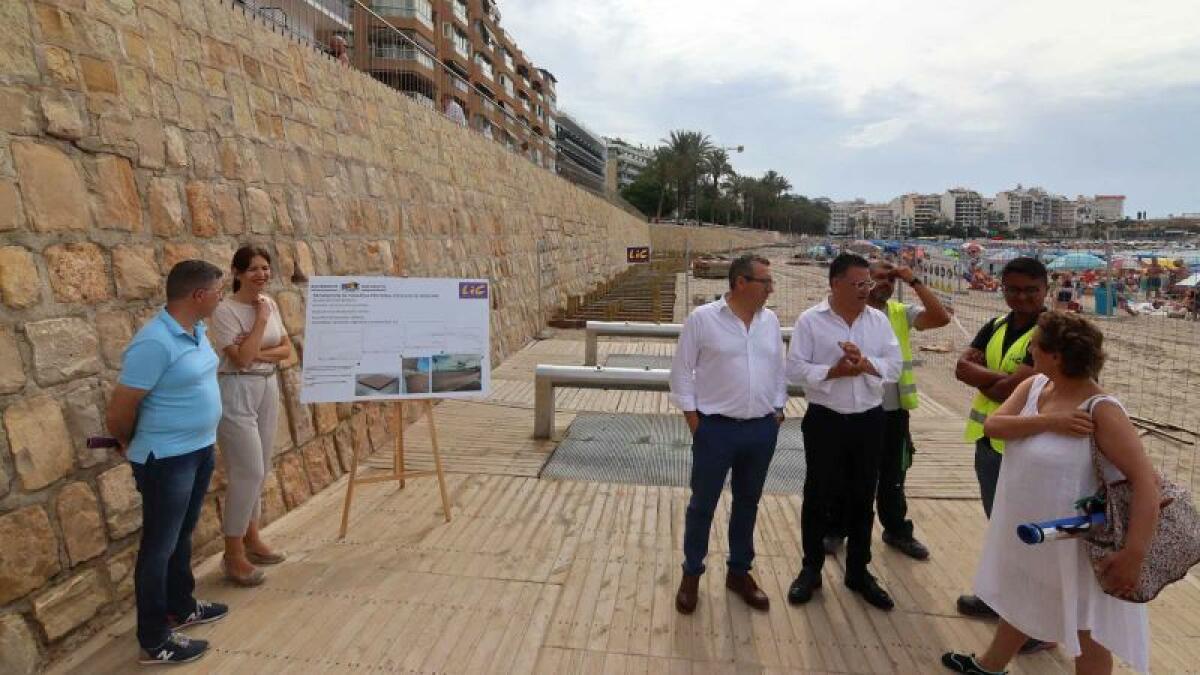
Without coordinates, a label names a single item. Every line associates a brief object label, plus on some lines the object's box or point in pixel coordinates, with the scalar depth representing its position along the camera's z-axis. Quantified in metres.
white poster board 3.98
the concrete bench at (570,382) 6.15
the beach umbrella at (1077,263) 31.45
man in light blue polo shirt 2.59
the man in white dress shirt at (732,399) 3.22
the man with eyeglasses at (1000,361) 3.16
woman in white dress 2.21
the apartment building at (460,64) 7.97
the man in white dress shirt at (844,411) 3.31
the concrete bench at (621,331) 8.93
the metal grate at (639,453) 5.27
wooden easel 4.10
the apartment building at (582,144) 79.56
